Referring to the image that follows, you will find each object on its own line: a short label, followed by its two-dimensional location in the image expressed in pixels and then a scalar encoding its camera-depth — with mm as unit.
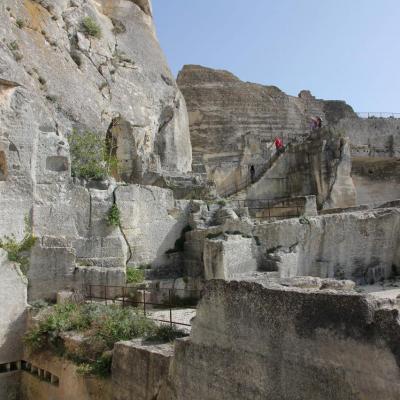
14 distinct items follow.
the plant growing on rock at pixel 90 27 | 16578
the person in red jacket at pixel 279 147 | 20641
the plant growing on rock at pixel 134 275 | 10781
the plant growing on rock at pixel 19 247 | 9688
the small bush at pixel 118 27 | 18961
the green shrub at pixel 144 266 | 11498
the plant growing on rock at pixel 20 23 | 13617
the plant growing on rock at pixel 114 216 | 11091
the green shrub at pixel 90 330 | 7199
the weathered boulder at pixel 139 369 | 6250
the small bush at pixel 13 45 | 12472
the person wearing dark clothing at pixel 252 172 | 21738
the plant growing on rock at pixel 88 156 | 11539
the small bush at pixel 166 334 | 6855
